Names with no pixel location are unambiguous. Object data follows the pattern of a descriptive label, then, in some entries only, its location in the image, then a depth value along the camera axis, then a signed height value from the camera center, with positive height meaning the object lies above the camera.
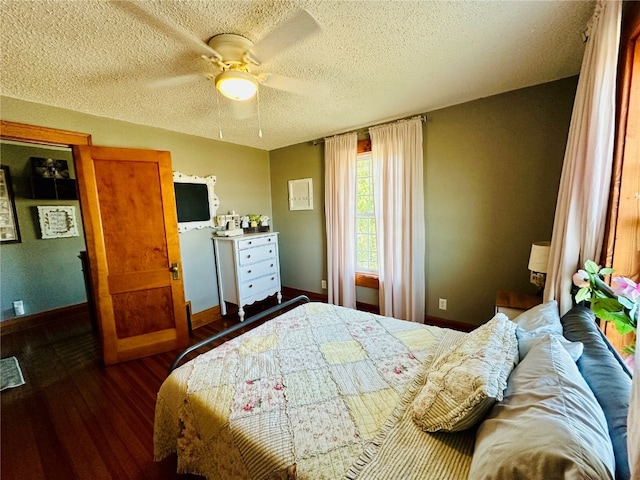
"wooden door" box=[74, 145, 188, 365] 2.28 -0.28
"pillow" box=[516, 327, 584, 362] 0.99 -0.59
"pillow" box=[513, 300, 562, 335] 1.21 -0.59
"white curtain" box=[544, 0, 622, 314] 1.25 +0.22
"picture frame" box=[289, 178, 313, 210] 3.68 +0.29
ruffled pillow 0.83 -0.62
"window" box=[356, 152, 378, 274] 3.22 -0.12
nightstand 2.00 -0.79
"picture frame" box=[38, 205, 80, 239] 3.54 +0.03
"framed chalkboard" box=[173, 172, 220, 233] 3.02 +0.21
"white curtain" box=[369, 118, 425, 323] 2.73 -0.07
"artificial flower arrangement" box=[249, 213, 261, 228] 3.69 -0.05
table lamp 1.86 -0.41
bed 0.80 -0.82
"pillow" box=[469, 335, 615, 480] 0.55 -0.57
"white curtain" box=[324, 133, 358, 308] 3.19 -0.03
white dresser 3.17 -0.68
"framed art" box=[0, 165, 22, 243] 3.25 +0.17
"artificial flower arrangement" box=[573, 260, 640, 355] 0.84 -0.38
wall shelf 3.46 +0.50
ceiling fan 1.17 +0.95
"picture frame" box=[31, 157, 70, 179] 3.46 +0.79
